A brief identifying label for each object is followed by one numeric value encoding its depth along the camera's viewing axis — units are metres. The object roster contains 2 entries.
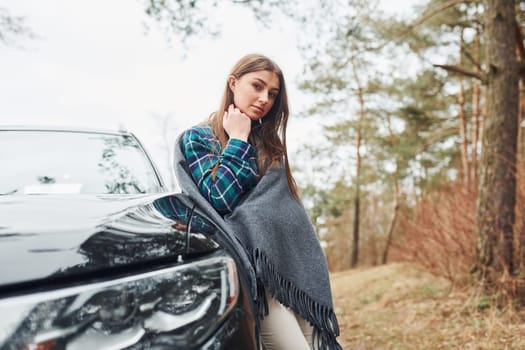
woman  1.49
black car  0.83
